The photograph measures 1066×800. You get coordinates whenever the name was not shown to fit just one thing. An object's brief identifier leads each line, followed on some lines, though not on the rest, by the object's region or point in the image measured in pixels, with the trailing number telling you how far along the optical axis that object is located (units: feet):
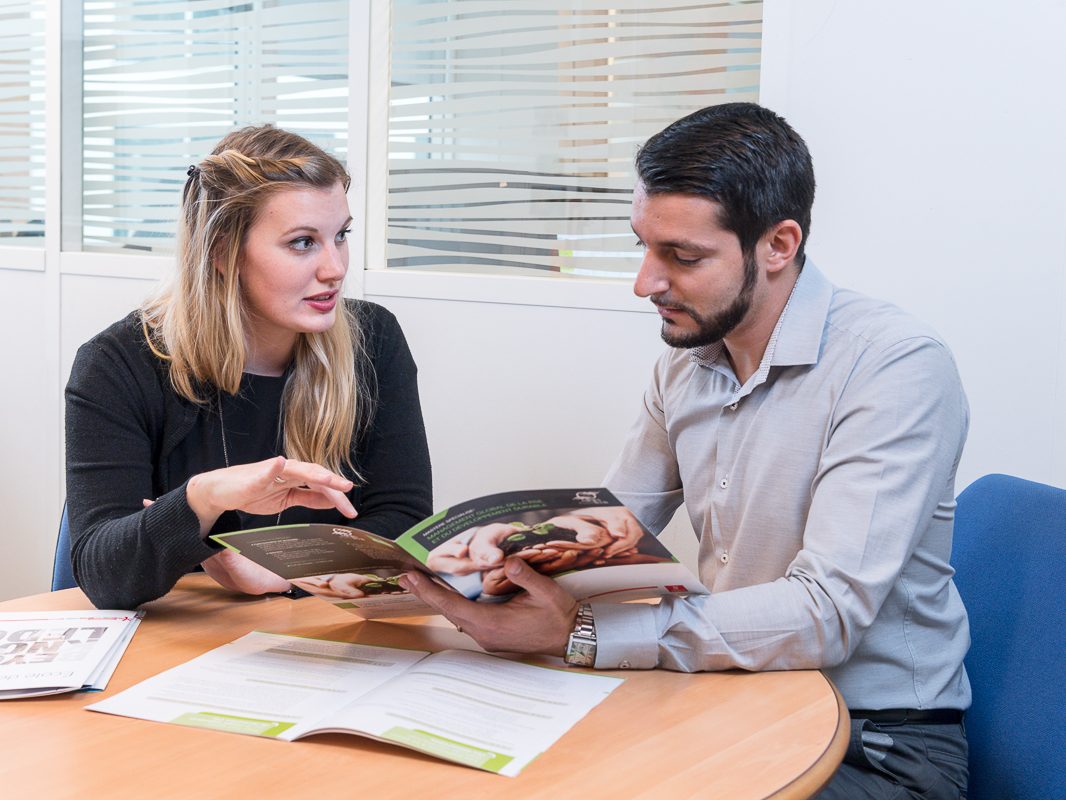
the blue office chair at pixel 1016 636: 4.47
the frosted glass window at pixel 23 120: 11.45
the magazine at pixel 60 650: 4.00
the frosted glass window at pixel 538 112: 8.20
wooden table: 3.26
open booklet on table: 3.55
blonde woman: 5.56
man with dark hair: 4.34
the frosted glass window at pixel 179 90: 9.93
